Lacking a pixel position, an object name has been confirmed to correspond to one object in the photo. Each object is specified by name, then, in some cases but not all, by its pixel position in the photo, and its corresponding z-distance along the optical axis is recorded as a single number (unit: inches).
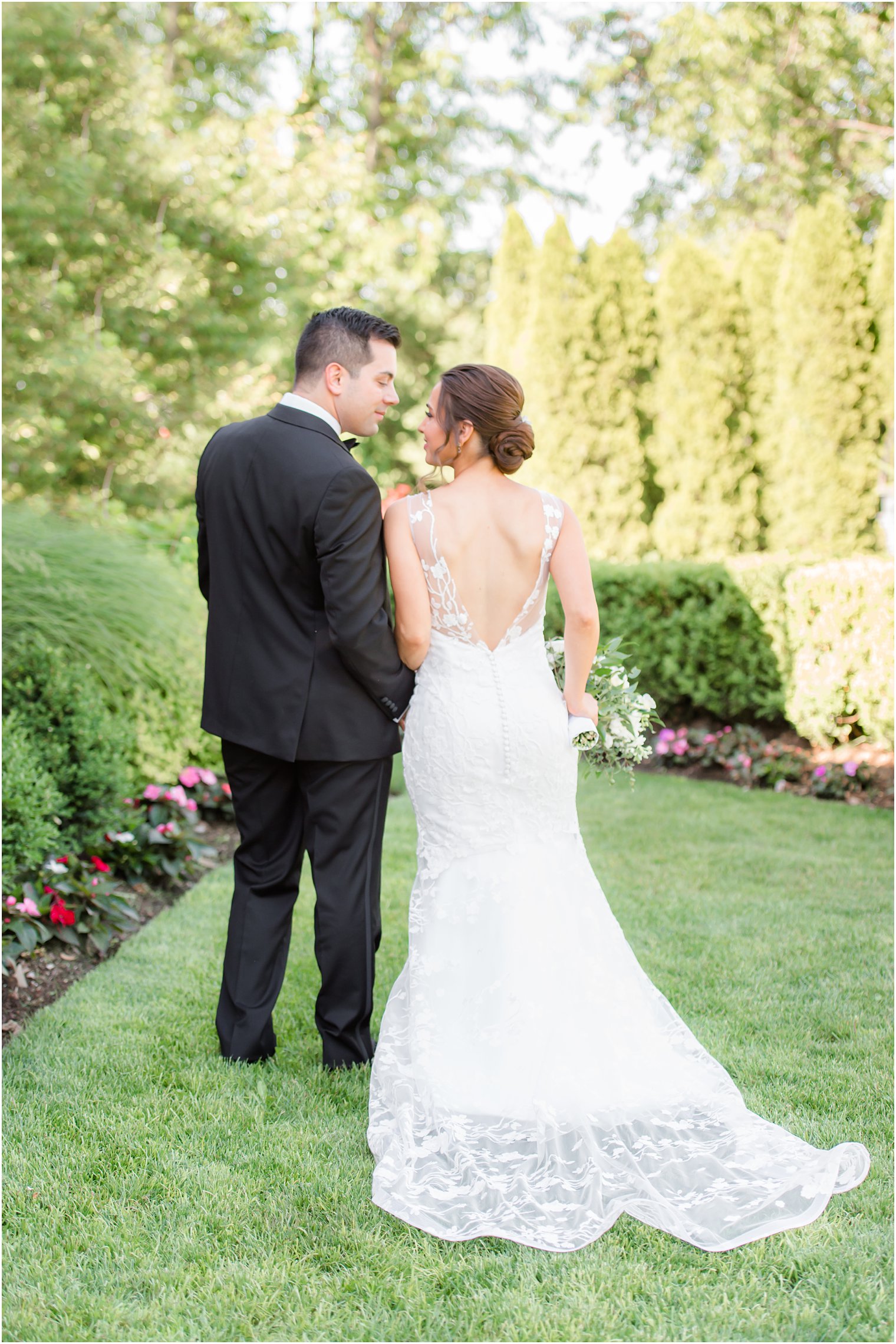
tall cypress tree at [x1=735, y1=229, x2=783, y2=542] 418.6
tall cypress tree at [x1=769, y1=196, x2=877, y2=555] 387.2
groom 113.0
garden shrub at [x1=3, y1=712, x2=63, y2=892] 160.4
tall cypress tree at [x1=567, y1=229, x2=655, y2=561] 446.9
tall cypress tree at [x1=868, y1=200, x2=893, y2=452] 373.7
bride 102.7
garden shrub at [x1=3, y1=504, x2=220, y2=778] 203.0
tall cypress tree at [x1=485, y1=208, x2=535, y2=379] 490.0
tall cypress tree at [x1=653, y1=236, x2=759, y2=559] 423.2
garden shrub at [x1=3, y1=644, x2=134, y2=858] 185.6
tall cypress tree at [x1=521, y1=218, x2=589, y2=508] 450.3
